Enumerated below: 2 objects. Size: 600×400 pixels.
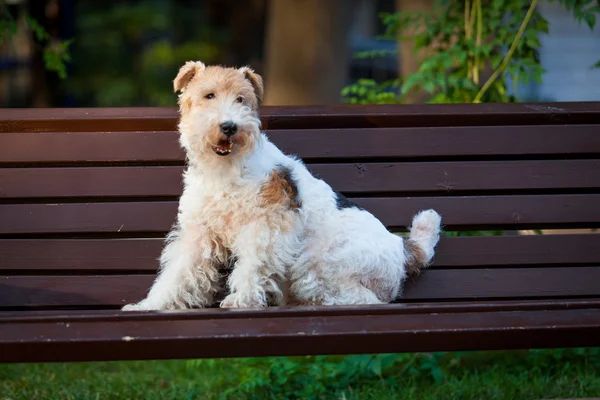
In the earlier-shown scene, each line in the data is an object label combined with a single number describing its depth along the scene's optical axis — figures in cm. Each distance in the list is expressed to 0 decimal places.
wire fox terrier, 349
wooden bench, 403
